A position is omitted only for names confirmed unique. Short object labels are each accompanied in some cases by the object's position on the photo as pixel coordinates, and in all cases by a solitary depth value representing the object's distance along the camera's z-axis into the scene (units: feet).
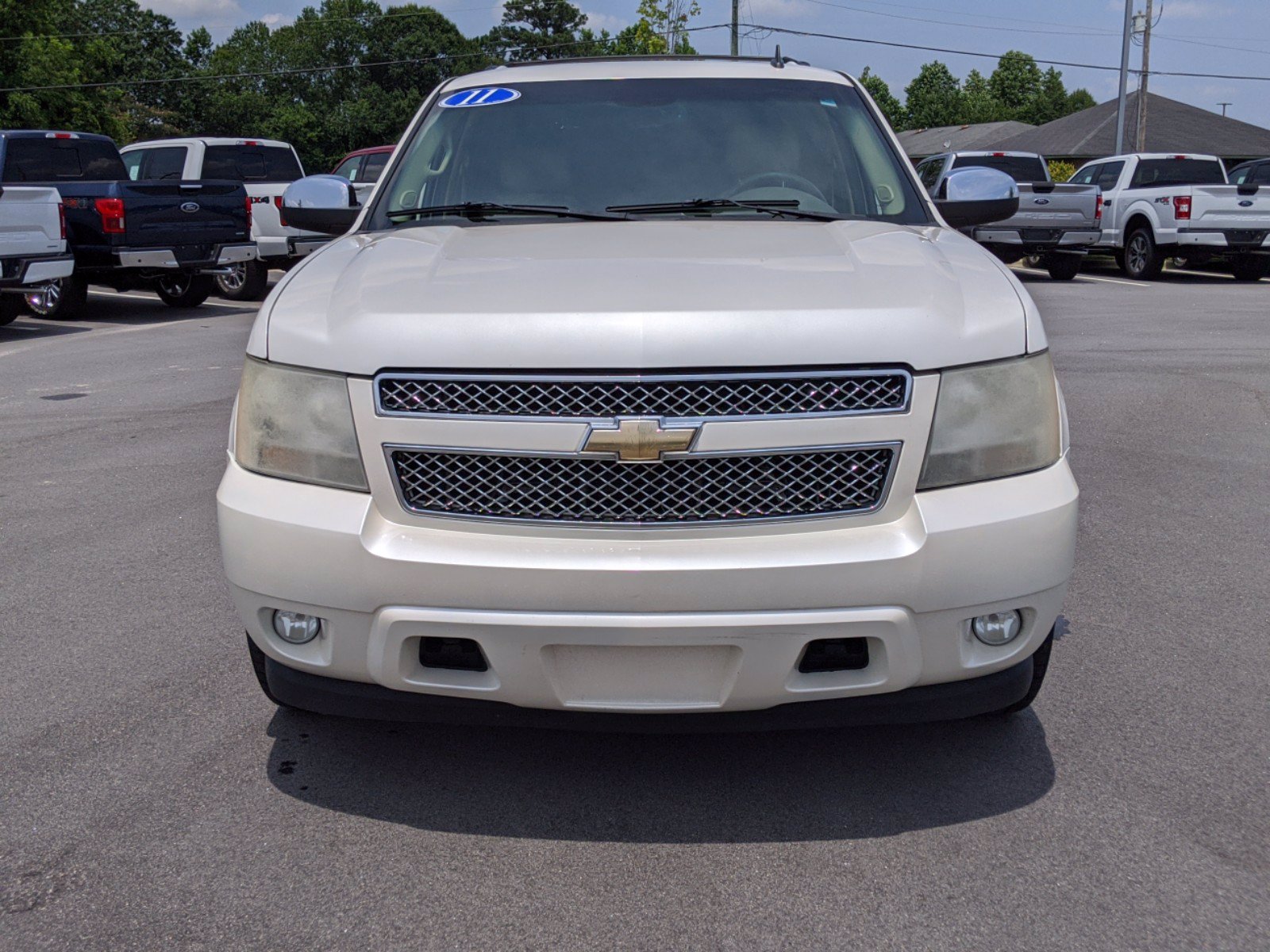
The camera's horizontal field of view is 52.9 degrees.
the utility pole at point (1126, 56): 112.78
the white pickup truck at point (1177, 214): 57.62
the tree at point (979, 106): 380.37
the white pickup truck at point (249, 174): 53.42
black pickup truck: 44.80
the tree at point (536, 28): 334.65
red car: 60.23
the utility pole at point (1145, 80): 120.06
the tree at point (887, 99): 381.99
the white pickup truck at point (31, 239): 40.14
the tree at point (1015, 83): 402.31
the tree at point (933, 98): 387.75
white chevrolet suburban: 8.45
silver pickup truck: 58.34
